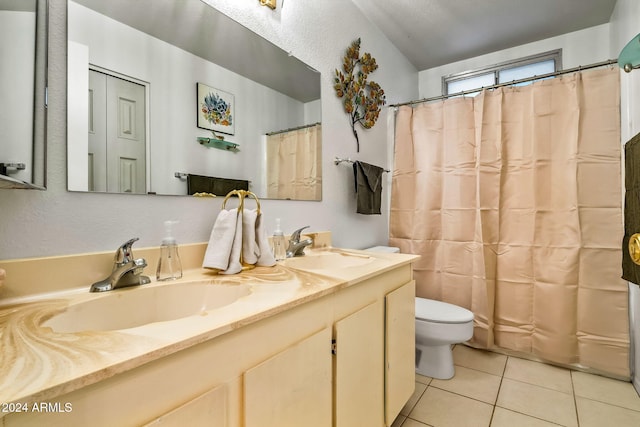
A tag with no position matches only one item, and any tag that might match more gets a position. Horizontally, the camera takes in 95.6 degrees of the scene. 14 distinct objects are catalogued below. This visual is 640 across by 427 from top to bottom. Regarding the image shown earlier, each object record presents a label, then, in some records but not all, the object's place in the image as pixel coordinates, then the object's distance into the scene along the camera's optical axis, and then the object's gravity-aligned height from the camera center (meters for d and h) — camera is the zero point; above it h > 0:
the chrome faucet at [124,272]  0.79 -0.17
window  2.40 +1.27
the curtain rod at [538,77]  1.67 +0.87
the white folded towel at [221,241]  0.97 -0.10
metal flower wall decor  1.85 +0.85
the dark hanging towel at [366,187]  1.89 +0.18
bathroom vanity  0.42 -0.27
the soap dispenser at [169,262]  0.91 -0.15
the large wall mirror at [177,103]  0.84 +0.40
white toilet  1.62 -0.68
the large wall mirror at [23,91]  0.69 +0.30
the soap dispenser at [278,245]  1.28 -0.14
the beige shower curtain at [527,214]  1.70 +0.01
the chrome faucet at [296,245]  1.37 -0.15
